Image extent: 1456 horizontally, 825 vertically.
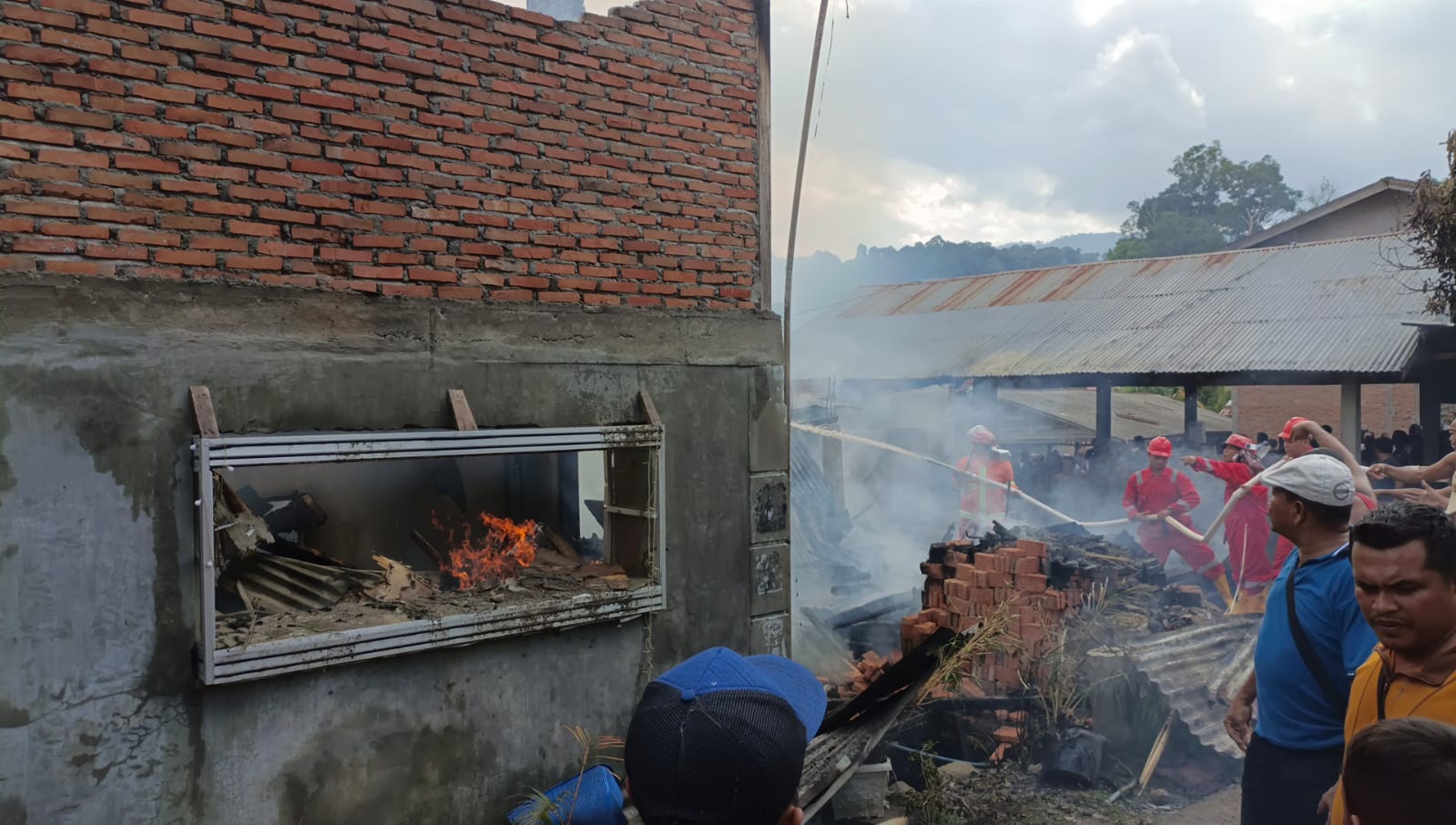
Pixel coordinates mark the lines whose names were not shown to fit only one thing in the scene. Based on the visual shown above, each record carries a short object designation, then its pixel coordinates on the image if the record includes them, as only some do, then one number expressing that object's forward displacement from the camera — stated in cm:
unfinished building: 391
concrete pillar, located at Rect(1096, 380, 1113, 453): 1634
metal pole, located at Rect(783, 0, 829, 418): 632
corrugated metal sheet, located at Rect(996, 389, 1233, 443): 2253
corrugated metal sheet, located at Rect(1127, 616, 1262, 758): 612
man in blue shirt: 326
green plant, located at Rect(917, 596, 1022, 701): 564
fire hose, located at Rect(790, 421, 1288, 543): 804
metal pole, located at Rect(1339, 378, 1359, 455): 1253
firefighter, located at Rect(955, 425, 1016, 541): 1096
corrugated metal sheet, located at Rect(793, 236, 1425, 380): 1354
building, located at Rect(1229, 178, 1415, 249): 2269
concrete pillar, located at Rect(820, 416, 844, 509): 1247
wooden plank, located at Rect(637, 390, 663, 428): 557
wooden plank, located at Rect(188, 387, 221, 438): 408
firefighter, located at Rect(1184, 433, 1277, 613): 819
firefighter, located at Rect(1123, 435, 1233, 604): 904
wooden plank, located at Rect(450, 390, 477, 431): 486
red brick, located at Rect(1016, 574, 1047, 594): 698
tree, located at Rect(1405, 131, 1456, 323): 938
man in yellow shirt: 256
